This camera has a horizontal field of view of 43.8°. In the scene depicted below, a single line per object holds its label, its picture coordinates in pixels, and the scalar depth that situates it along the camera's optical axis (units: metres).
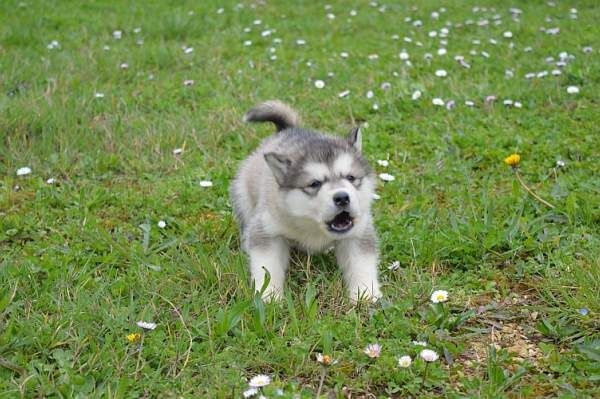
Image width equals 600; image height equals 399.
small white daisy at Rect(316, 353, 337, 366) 2.74
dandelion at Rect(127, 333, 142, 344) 3.02
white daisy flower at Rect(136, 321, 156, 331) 2.99
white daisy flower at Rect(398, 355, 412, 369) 2.88
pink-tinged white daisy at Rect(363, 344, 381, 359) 2.90
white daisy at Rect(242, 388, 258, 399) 2.71
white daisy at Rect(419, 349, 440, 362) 2.80
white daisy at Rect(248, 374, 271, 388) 2.73
